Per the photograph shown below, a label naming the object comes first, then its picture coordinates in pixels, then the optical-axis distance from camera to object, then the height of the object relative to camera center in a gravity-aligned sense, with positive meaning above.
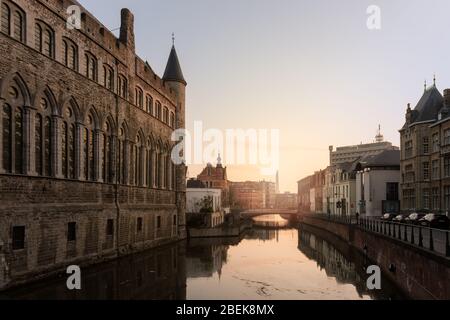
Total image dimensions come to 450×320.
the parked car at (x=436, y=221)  26.52 -1.90
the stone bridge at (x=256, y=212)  86.49 -4.21
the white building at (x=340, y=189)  62.94 -0.22
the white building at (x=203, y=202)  57.44 -1.73
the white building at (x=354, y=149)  143.64 +12.21
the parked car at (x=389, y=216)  37.31 -2.24
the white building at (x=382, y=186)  50.33 +0.12
